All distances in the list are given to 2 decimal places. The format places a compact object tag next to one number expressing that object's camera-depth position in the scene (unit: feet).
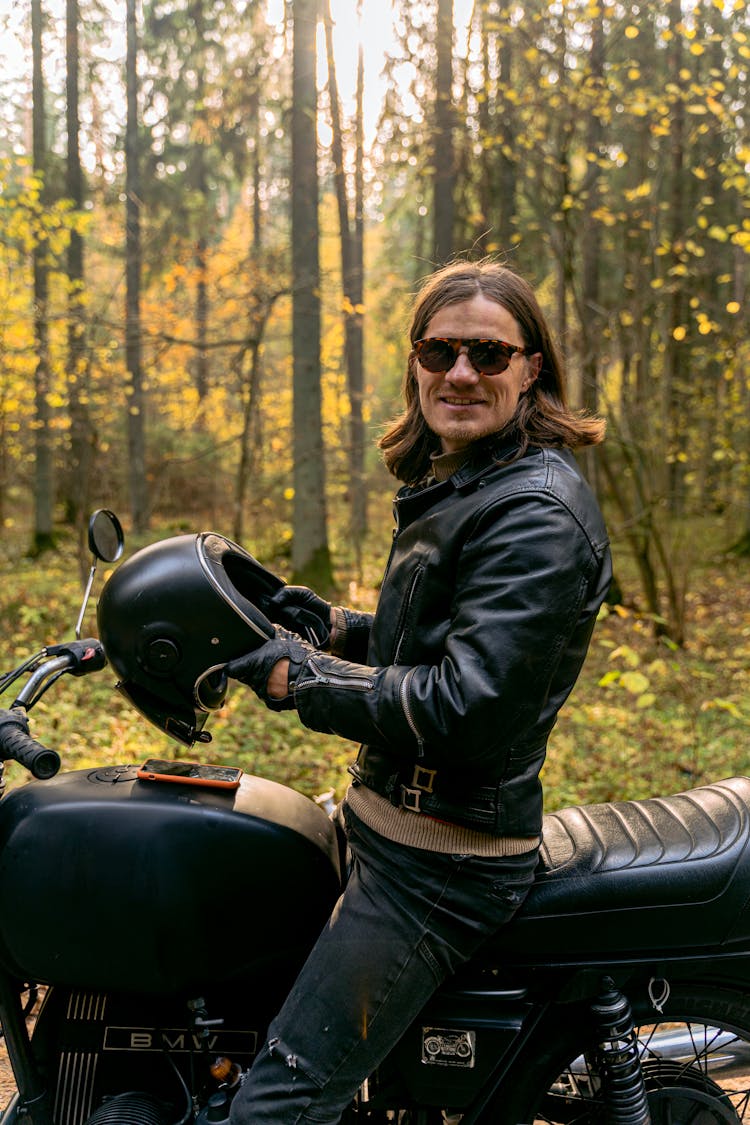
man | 5.61
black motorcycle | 6.21
